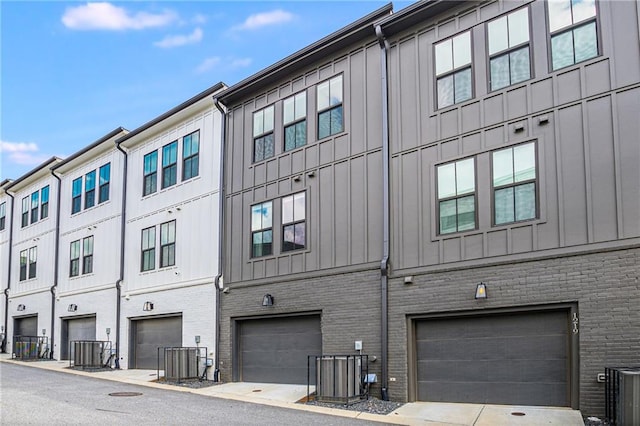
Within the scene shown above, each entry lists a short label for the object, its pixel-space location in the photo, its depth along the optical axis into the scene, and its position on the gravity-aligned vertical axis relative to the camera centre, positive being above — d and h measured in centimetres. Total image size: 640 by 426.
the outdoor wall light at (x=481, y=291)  1114 -4
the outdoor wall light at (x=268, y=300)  1490 -26
